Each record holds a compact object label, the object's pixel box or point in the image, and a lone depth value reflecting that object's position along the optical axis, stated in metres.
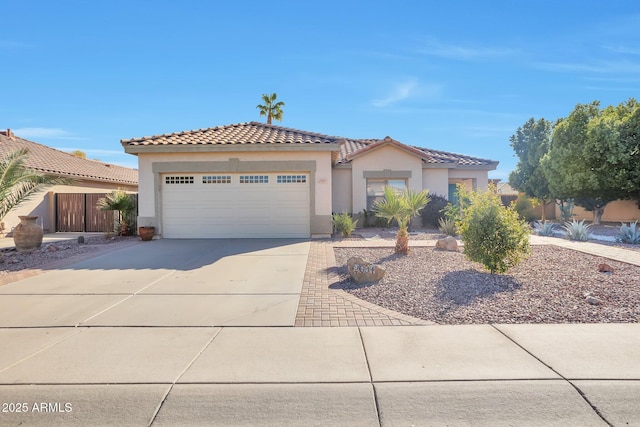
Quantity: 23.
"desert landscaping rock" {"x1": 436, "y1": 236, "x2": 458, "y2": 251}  10.94
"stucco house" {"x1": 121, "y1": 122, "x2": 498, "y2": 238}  13.91
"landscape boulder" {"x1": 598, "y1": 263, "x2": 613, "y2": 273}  7.73
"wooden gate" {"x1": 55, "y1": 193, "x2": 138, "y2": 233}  18.38
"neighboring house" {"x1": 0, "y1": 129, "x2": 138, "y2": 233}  17.72
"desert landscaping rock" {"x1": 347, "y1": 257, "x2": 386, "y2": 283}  7.07
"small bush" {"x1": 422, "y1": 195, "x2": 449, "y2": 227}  18.22
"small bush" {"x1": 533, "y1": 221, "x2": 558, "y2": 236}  14.71
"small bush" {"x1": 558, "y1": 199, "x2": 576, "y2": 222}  20.60
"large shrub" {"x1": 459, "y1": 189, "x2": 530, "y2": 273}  7.09
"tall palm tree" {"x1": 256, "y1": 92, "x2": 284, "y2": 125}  36.47
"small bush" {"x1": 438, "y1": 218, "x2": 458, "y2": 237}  14.45
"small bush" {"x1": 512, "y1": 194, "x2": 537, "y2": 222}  20.69
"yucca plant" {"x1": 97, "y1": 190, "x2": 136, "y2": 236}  14.75
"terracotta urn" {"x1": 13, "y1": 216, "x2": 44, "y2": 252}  11.42
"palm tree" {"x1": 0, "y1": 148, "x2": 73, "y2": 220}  9.94
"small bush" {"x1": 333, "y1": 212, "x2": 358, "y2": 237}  14.55
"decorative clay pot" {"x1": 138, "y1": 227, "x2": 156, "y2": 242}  13.73
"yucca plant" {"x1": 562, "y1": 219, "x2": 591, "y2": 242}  12.75
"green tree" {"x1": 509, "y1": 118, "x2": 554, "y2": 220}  22.25
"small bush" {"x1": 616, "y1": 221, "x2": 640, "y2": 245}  11.89
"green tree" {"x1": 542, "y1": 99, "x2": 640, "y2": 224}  16.69
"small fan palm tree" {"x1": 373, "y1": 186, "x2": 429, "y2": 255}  10.01
